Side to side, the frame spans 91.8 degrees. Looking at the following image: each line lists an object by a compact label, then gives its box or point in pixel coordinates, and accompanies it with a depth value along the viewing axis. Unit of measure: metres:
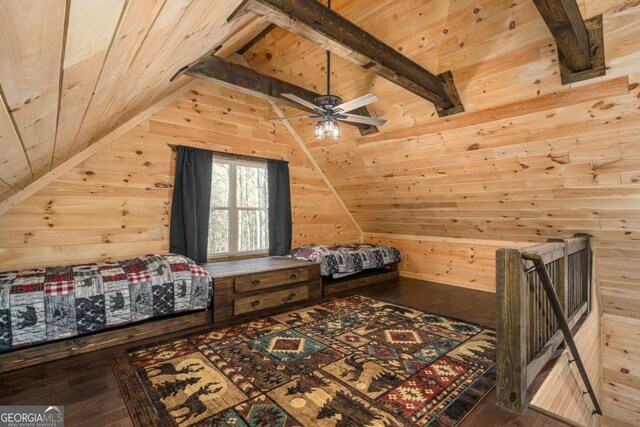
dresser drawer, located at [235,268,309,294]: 3.32
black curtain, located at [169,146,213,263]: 3.59
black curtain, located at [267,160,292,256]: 4.48
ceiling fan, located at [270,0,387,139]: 2.50
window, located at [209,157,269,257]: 4.07
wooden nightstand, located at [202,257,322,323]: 3.21
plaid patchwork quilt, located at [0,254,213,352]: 2.23
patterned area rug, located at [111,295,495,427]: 1.77
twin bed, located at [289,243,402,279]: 4.16
